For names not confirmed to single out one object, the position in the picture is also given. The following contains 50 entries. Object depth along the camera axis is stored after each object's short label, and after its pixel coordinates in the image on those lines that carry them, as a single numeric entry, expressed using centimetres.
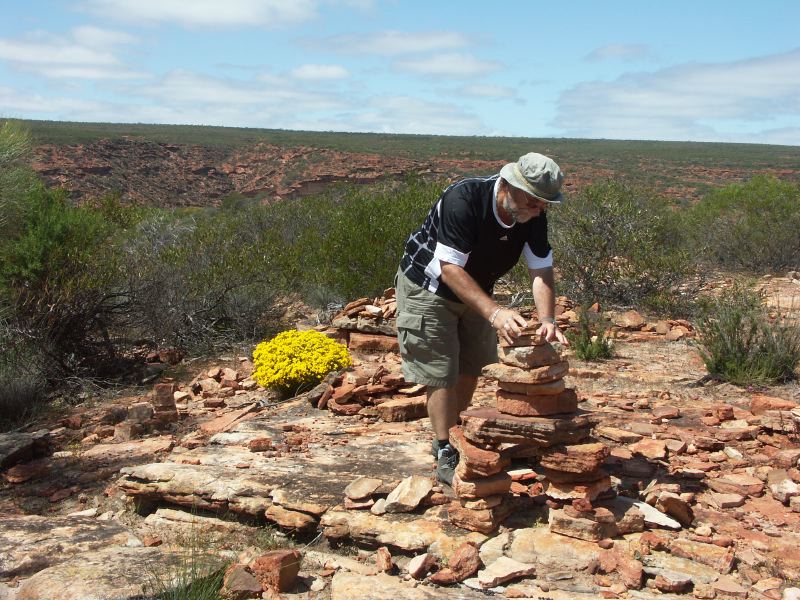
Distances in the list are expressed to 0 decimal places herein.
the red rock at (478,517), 381
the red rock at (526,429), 389
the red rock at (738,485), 432
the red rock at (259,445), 523
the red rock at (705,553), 351
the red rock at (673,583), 334
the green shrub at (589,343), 793
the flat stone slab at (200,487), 439
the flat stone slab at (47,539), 383
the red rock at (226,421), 645
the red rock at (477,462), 384
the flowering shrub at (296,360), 738
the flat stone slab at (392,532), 380
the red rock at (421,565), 358
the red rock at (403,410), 605
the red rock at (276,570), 353
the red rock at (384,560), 369
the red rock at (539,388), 396
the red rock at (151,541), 416
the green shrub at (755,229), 1471
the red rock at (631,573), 335
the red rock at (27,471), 570
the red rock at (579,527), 370
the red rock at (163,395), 713
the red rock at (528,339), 383
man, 387
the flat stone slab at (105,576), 337
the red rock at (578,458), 379
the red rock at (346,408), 627
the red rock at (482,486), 384
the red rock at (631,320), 954
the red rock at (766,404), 565
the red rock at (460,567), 351
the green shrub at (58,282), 915
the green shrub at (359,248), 1148
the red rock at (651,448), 471
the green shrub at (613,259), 1087
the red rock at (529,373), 389
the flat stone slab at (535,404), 401
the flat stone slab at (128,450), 602
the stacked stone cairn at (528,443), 383
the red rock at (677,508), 391
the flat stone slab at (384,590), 342
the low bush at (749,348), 669
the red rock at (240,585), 345
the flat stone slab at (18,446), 588
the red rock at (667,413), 566
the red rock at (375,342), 881
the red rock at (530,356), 388
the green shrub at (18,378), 772
